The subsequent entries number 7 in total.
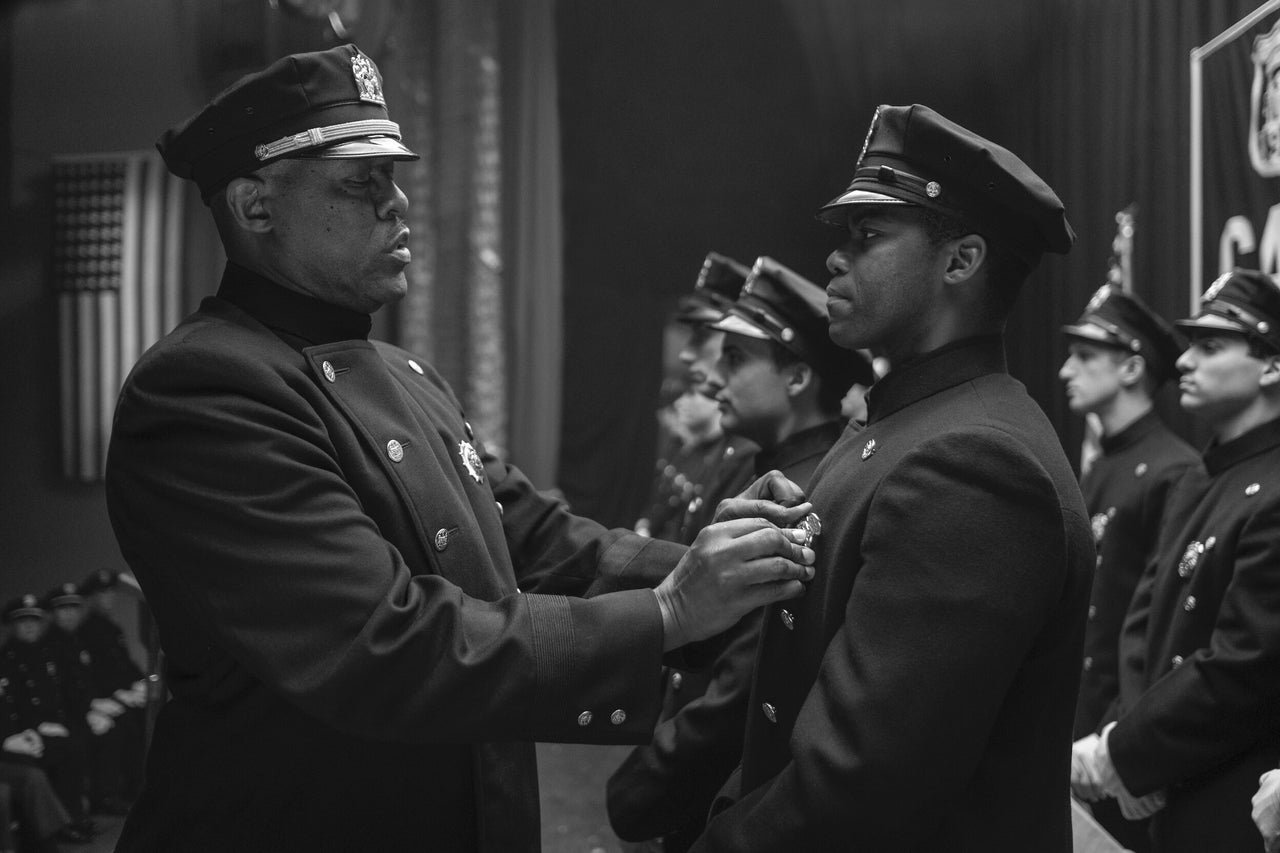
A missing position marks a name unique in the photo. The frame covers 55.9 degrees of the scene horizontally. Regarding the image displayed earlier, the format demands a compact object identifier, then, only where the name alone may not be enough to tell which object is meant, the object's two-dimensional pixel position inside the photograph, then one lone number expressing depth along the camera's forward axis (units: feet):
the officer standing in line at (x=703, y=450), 11.85
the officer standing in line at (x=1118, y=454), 13.50
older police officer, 5.05
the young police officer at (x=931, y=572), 4.74
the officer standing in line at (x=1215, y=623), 8.49
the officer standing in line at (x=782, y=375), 9.73
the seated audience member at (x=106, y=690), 10.56
